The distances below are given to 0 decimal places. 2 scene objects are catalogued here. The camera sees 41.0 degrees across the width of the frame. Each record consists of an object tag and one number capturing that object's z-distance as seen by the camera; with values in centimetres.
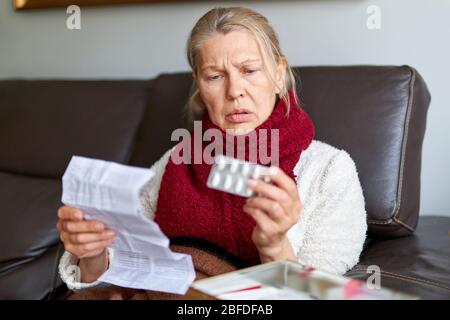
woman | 118
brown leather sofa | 136
